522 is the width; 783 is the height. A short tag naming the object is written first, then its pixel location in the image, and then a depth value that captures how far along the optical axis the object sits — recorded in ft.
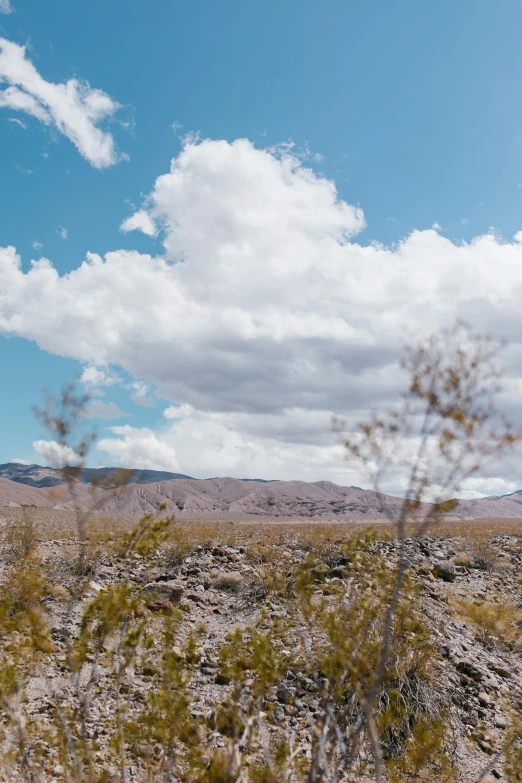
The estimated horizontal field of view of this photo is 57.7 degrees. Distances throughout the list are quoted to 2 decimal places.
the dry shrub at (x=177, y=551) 41.93
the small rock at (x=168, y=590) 30.81
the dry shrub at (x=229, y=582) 35.35
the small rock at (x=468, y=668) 23.03
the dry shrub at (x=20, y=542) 41.42
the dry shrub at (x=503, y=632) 26.08
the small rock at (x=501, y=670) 24.26
